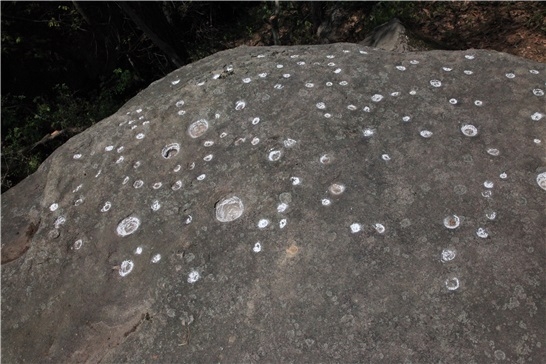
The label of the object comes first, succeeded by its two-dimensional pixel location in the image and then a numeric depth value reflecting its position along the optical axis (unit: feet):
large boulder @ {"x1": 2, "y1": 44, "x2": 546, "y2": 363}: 7.11
